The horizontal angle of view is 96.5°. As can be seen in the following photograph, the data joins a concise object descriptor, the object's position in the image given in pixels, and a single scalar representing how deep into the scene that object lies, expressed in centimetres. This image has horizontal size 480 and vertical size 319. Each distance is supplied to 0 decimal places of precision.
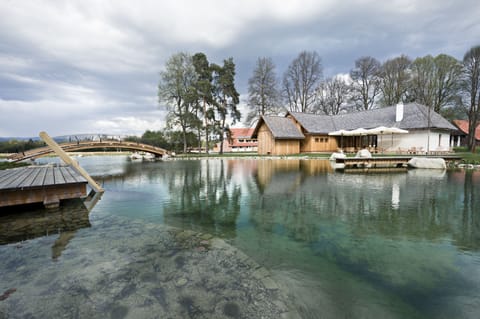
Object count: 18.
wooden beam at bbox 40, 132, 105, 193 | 795
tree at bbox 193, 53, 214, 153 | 2969
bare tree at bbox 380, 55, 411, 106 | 3008
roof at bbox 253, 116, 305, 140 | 2567
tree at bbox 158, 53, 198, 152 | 2845
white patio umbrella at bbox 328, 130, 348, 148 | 2169
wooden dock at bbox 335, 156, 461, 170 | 1517
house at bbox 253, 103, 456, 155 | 2191
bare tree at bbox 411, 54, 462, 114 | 2728
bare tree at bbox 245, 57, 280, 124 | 3166
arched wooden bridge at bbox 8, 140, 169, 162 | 1652
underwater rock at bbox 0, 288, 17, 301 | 252
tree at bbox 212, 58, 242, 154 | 3167
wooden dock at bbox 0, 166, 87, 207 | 561
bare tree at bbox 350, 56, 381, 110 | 3284
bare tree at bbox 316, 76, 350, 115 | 3647
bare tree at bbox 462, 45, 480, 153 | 2233
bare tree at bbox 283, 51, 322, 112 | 3312
